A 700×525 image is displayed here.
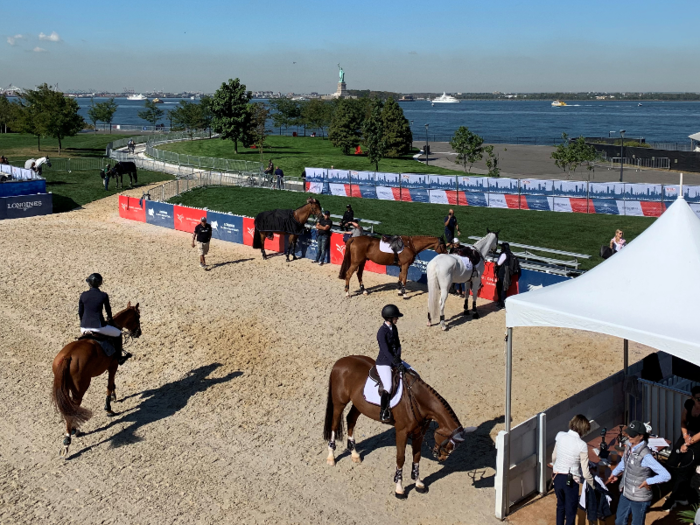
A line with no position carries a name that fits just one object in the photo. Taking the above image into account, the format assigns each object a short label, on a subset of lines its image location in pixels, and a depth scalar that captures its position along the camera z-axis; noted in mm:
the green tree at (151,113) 103812
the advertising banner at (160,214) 29859
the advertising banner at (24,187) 32844
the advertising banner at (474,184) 35969
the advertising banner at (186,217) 28422
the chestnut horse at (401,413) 9133
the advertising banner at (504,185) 34562
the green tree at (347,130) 66788
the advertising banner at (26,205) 31422
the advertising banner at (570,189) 33062
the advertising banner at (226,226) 27094
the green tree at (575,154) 49344
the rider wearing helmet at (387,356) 9633
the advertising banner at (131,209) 31547
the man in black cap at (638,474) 7770
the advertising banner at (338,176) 38594
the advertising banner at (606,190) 32062
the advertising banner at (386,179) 37844
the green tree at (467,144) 52625
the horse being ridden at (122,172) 38938
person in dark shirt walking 22438
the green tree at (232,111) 62038
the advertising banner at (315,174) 39541
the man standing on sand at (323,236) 23094
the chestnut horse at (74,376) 10750
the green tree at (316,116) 94750
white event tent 8539
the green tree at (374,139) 50969
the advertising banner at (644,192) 31297
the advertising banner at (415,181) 37781
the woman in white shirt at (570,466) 8312
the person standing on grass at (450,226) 22781
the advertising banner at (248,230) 26403
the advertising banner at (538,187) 33844
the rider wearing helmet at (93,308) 11664
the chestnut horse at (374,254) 19047
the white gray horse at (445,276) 16625
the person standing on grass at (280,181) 39875
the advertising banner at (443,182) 37031
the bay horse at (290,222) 23744
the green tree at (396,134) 66188
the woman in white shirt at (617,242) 18625
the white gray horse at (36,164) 40372
